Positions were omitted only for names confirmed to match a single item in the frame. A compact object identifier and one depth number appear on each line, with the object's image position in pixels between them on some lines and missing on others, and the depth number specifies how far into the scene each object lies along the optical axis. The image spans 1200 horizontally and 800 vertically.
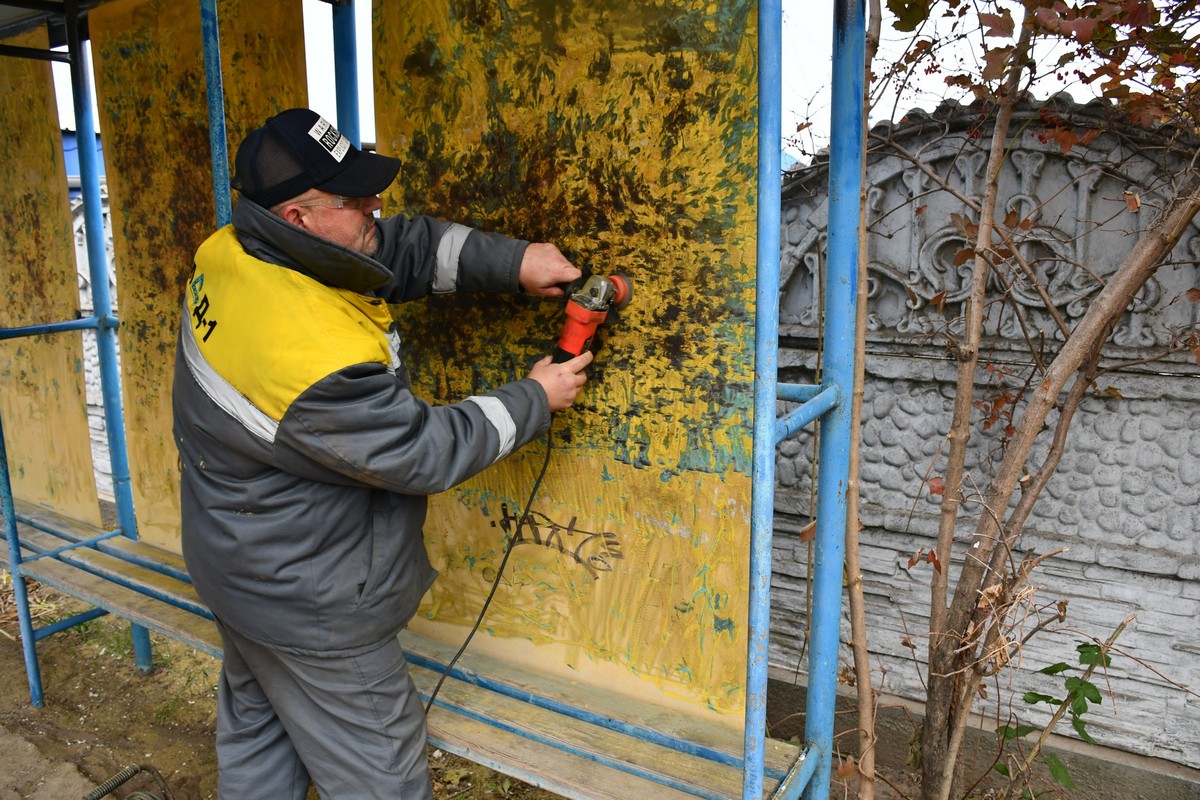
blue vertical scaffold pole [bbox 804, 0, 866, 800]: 2.01
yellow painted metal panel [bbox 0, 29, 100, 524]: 3.84
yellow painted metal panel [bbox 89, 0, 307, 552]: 2.91
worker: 1.88
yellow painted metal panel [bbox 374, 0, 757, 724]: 2.06
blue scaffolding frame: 1.60
